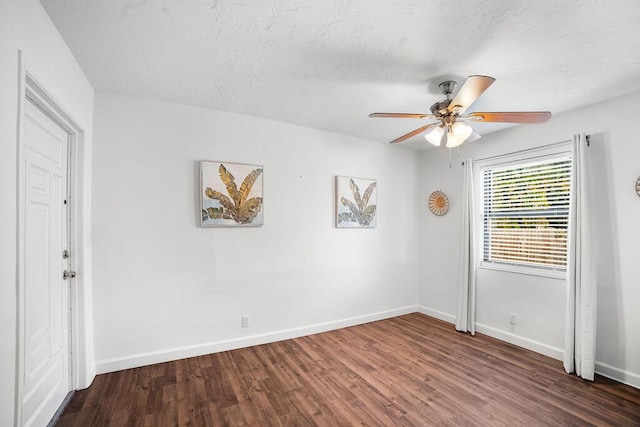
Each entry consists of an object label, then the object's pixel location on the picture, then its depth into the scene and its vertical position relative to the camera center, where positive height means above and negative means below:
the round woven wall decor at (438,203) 3.99 +0.12
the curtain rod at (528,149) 2.65 +0.66
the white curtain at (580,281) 2.48 -0.62
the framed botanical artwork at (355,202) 3.66 +0.12
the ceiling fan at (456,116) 2.01 +0.70
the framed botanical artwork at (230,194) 2.83 +0.18
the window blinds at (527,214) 2.92 -0.03
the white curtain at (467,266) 3.52 -0.67
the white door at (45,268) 1.64 -0.36
